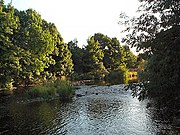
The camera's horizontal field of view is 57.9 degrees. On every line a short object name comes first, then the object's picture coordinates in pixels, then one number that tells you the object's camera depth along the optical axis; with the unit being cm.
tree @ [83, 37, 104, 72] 4494
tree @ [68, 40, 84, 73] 4633
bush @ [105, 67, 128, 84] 4121
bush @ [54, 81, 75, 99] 2139
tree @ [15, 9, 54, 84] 2893
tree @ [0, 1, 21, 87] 2537
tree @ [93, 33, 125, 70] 5150
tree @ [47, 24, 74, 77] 3943
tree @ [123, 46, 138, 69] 5553
